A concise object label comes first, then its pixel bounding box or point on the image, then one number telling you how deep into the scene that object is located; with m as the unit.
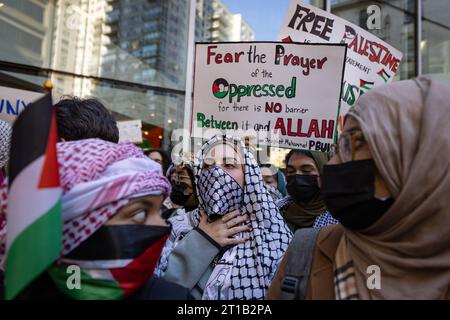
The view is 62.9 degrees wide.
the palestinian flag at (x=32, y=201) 0.97
